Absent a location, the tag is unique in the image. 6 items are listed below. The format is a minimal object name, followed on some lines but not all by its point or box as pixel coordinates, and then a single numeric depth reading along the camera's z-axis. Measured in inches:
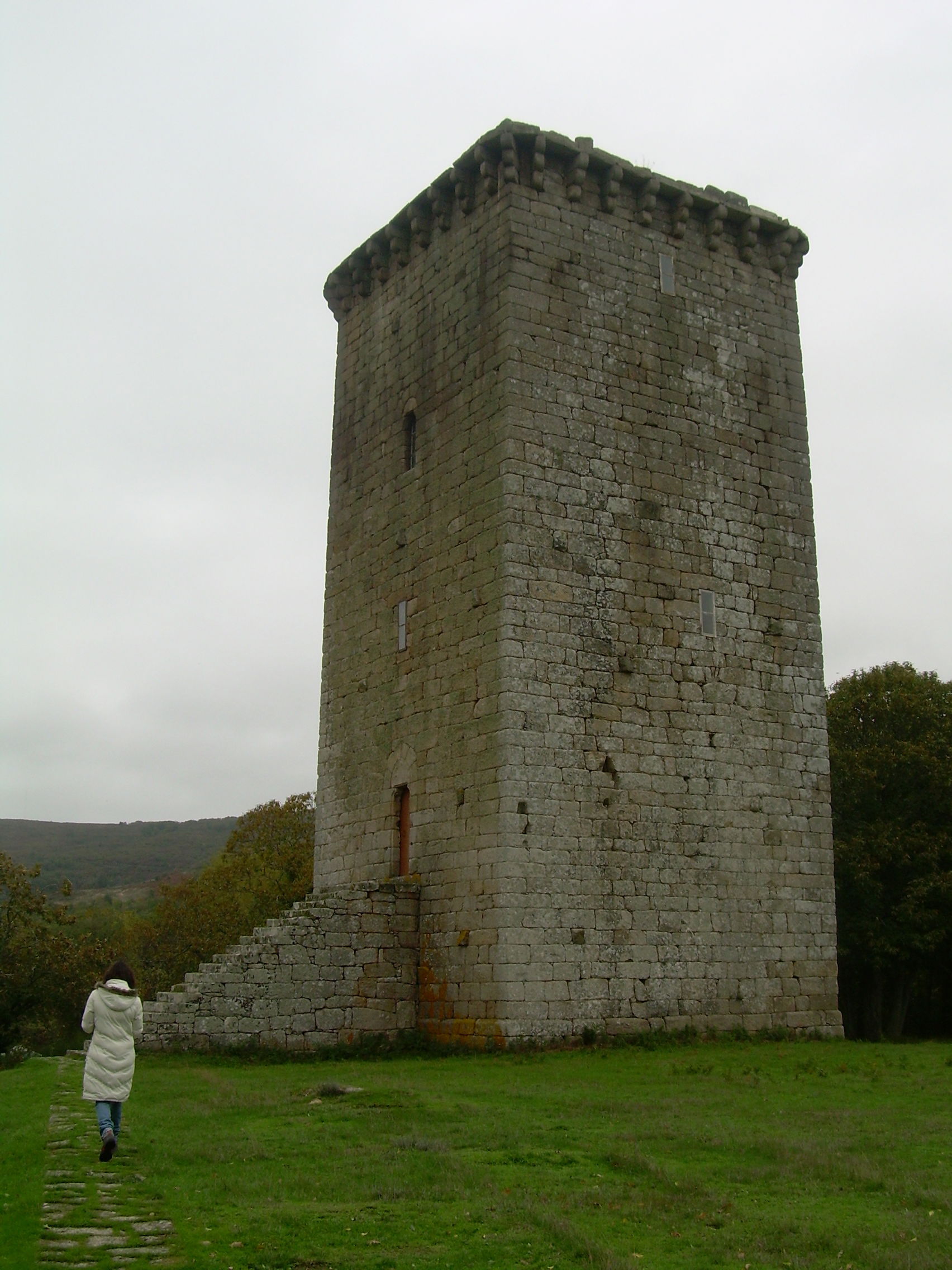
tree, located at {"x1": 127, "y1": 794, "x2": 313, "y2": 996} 1440.7
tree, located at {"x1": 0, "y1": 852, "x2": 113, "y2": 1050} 1136.2
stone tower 615.8
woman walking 314.5
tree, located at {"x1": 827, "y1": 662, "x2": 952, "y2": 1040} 1071.6
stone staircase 583.8
